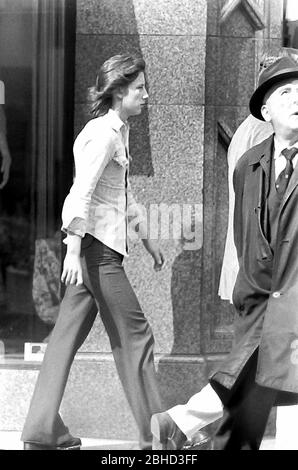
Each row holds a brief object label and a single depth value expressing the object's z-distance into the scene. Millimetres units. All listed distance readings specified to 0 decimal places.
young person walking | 13227
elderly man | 12234
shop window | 14437
